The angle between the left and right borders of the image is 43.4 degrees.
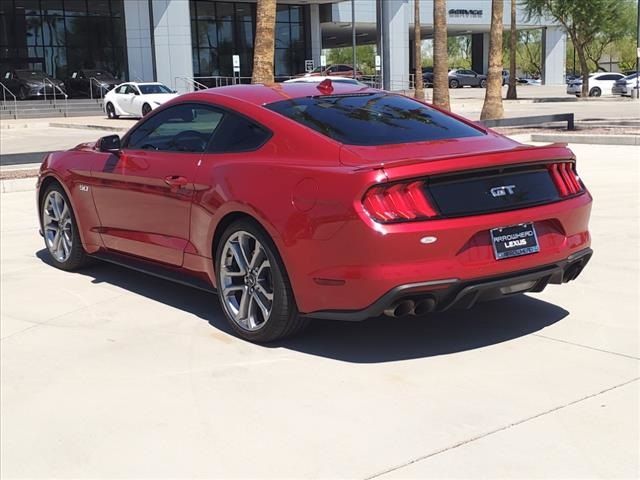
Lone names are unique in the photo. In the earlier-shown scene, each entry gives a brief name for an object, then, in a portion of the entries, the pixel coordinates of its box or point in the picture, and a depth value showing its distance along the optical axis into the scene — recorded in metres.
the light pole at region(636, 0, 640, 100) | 40.55
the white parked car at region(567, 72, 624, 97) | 47.12
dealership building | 44.69
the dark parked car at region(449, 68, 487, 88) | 68.50
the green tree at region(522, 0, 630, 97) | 41.69
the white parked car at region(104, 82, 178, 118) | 32.47
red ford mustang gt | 4.21
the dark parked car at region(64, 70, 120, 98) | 43.05
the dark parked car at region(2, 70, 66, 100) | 40.75
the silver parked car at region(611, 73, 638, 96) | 43.72
